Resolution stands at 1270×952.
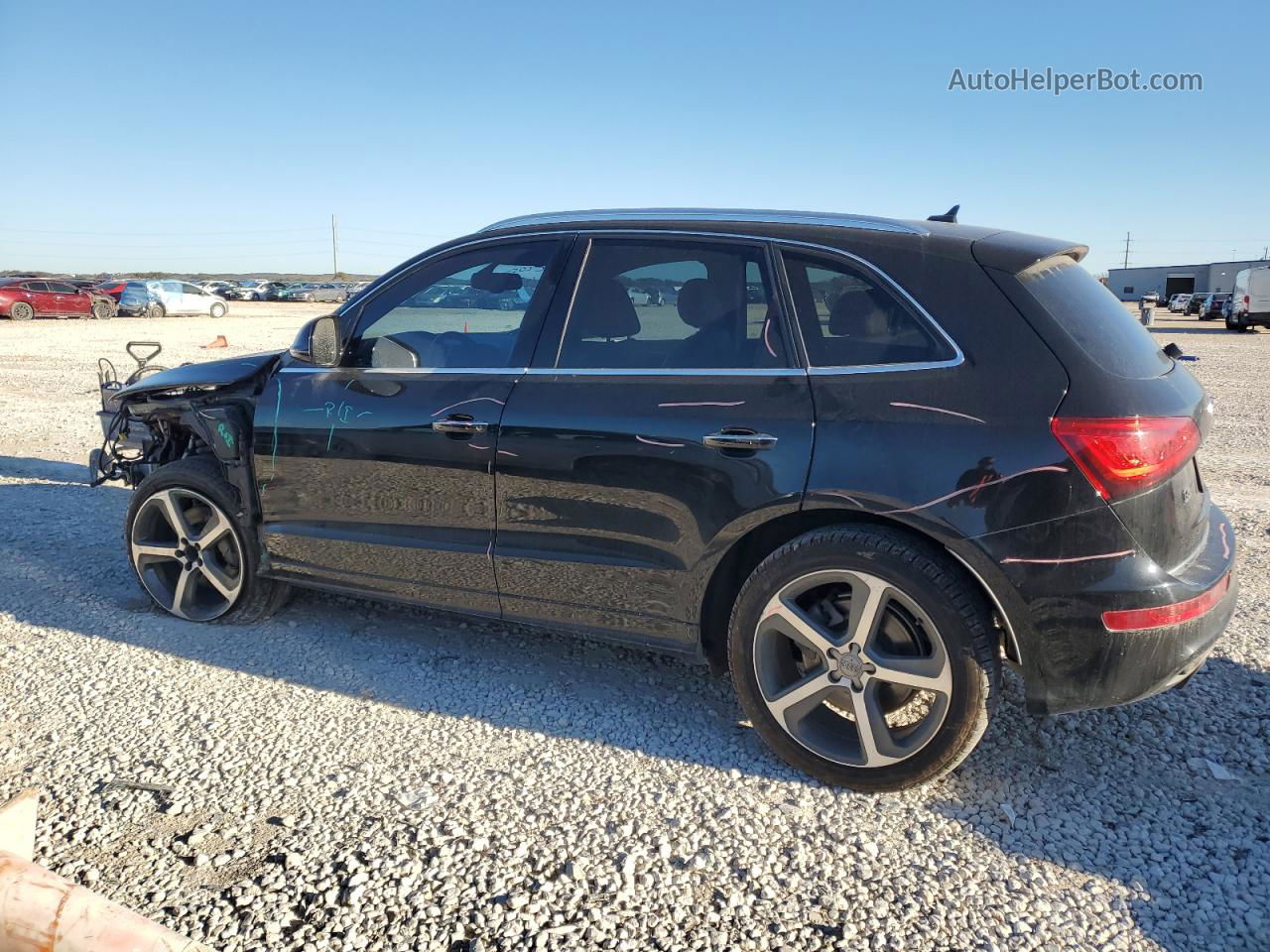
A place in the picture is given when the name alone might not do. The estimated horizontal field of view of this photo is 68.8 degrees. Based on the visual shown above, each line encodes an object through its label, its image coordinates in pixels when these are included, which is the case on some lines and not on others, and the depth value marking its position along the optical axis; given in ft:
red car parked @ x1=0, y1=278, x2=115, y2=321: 104.32
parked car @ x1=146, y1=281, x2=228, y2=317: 118.32
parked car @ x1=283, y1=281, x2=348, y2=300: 204.46
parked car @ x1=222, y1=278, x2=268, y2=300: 206.45
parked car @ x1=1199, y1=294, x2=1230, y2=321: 140.67
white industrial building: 244.22
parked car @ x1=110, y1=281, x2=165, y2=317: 117.91
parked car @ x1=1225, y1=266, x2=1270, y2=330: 98.89
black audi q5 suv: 9.00
